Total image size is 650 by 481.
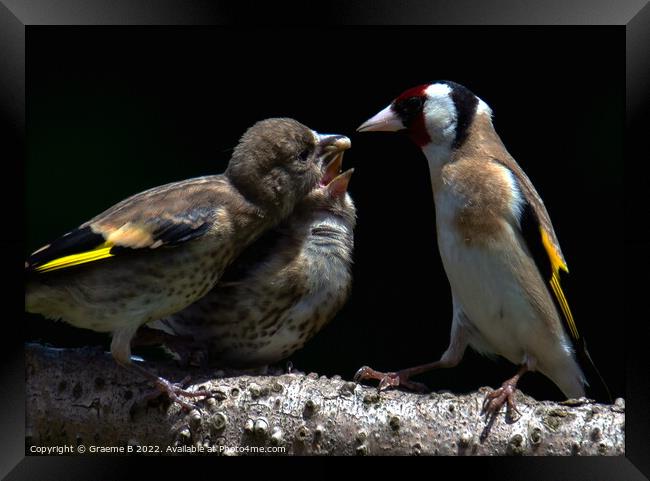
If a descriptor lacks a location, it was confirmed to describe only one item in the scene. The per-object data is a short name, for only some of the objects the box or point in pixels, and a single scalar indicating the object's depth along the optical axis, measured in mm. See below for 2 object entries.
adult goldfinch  6437
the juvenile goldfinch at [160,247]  6004
